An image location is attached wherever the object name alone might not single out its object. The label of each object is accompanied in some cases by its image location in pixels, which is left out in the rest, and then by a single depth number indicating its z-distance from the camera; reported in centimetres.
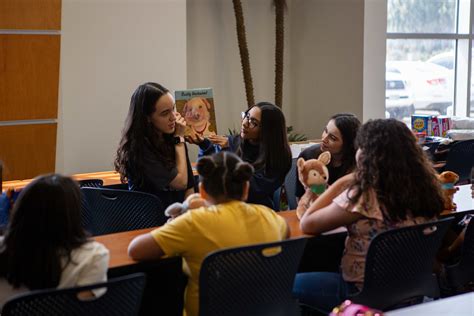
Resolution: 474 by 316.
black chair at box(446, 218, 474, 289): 323
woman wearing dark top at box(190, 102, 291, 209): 381
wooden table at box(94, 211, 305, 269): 262
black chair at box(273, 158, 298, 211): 432
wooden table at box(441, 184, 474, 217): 339
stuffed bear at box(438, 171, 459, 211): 340
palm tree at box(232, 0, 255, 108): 664
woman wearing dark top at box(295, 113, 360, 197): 382
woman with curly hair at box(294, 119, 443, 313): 284
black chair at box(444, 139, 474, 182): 548
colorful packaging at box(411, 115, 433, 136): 634
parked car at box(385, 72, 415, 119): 765
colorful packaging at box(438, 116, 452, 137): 625
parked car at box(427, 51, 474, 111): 794
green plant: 717
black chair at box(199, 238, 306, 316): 240
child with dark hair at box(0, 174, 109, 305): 228
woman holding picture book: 353
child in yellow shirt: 253
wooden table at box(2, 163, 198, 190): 452
